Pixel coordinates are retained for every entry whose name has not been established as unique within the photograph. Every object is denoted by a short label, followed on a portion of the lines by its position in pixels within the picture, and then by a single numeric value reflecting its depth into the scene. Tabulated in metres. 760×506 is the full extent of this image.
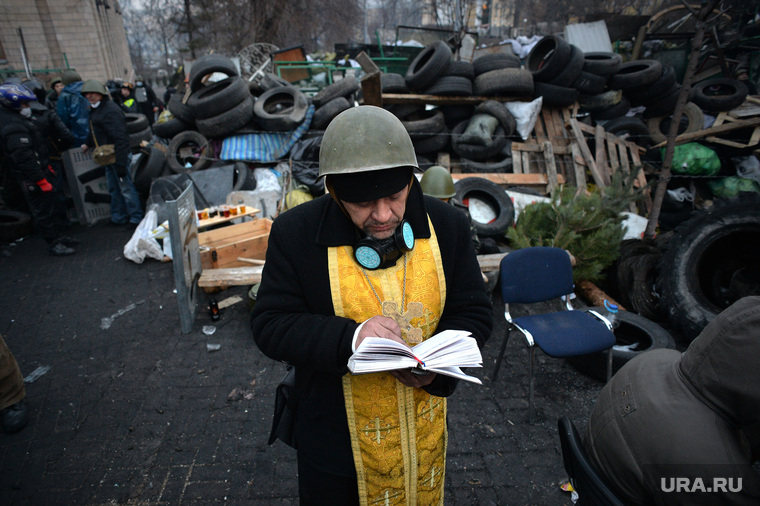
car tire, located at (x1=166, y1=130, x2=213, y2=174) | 7.75
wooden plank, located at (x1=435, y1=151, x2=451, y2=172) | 7.87
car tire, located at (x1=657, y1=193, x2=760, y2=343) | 3.87
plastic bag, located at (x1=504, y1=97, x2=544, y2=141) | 8.04
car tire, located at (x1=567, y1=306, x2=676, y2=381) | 3.43
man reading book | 1.28
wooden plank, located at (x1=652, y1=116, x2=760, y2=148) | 7.36
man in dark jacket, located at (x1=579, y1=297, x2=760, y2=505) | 1.21
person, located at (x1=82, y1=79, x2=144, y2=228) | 6.69
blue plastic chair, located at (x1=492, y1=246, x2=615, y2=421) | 3.12
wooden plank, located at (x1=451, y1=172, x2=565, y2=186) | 7.20
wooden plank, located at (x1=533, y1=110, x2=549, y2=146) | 8.24
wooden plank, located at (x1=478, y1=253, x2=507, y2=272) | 4.65
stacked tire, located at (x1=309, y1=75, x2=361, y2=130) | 8.06
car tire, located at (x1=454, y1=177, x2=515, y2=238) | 5.92
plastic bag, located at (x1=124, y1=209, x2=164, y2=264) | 5.81
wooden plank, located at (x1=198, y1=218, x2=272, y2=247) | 5.32
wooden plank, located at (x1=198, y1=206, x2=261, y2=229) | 5.46
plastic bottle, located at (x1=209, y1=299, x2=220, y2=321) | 4.40
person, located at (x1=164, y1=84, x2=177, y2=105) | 15.09
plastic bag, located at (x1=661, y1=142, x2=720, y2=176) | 7.13
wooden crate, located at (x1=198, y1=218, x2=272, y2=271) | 4.91
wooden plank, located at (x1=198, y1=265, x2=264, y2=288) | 4.38
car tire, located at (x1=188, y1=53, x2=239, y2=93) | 8.30
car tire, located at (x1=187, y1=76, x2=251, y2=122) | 7.77
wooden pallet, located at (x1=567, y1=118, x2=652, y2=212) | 7.34
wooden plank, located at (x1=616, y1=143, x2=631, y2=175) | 7.45
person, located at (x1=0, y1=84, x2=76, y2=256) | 5.27
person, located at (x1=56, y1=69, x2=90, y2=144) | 7.22
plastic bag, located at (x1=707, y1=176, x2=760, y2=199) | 6.86
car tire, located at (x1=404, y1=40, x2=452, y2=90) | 7.98
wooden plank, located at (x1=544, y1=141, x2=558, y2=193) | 7.39
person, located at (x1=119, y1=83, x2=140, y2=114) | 10.69
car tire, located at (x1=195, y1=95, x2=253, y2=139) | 7.86
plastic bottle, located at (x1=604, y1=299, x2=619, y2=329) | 3.48
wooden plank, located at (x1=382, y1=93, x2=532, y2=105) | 8.06
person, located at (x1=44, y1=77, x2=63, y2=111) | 8.83
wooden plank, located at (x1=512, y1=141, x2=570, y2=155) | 7.96
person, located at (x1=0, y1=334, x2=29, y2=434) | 2.85
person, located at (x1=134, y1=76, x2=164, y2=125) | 12.35
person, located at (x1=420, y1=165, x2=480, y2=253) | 4.51
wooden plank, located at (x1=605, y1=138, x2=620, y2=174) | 7.50
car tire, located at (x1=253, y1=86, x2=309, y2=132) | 7.79
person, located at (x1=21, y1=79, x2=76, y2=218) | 6.16
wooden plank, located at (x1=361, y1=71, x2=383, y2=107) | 5.81
